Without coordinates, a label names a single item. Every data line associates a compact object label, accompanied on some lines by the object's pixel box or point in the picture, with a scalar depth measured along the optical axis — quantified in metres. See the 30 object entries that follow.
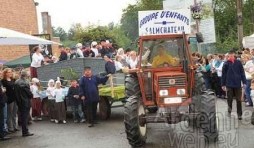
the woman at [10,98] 11.09
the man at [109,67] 12.75
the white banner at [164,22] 9.13
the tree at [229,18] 35.76
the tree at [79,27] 32.49
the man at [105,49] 16.81
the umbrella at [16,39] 10.92
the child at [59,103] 12.77
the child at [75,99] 12.48
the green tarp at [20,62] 24.98
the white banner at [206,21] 23.88
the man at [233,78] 10.89
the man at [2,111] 10.36
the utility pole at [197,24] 21.87
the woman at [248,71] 13.09
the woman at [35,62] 15.01
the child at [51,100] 12.98
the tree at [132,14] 47.06
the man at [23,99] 10.83
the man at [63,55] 15.83
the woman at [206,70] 15.97
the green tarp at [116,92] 12.01
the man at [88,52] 15.90
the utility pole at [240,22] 19.22
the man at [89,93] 11.67
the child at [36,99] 13.50
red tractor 8.33
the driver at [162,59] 9.24
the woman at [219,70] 15.84
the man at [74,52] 15.84
